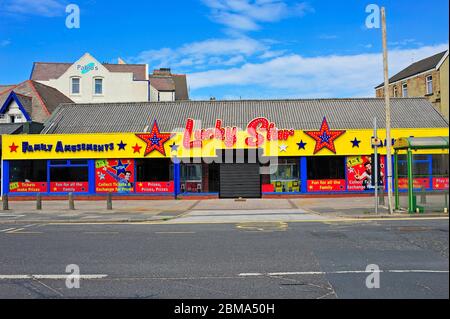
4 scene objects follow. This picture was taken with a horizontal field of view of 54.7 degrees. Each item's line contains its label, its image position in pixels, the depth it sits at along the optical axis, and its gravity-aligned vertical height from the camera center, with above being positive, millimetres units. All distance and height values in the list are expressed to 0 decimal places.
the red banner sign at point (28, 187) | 26875 -760
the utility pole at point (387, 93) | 16895 +3110
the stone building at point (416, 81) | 39969 +9051
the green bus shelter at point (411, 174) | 13705 -154
